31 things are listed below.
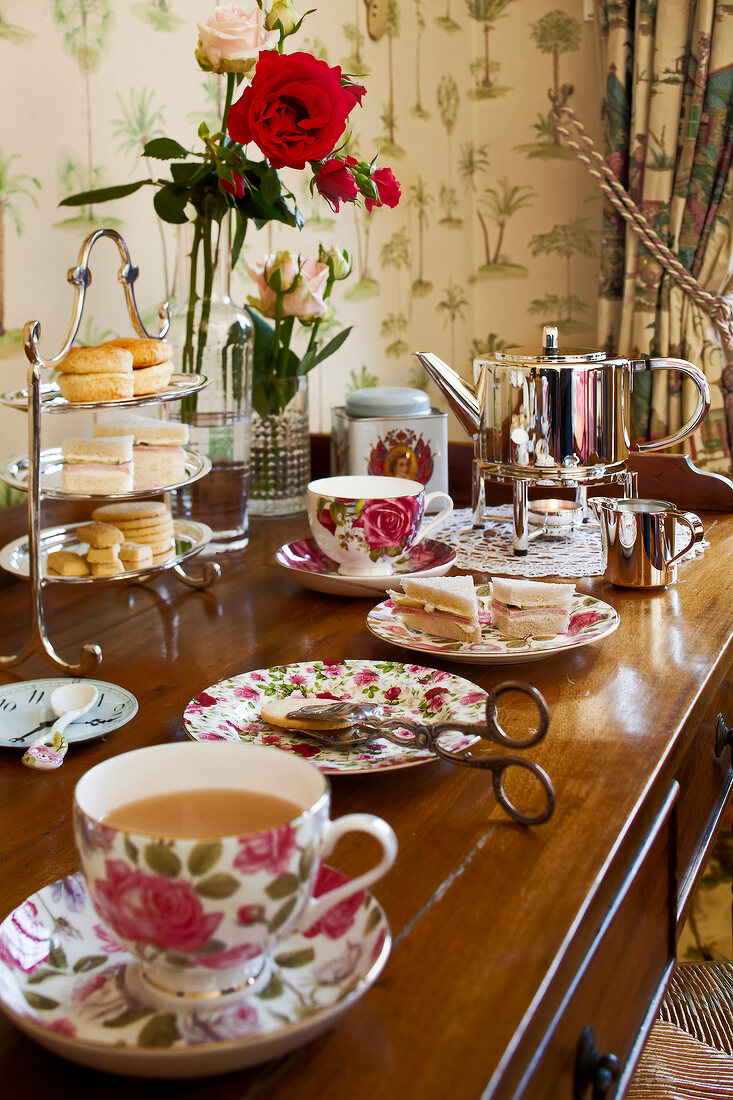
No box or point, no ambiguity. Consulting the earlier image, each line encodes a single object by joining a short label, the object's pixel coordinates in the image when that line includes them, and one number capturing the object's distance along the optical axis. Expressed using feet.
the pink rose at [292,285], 4.05
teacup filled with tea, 1.28
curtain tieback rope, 6.95
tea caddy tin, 4.35
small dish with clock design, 2.33
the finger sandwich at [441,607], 2.72
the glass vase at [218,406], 3.77
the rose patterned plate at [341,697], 2.12
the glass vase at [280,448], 4.23
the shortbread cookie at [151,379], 2.99
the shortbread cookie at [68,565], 2.96
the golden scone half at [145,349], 3.05
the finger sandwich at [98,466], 2.93
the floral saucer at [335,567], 3.29
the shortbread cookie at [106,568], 2.97
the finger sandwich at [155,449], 3.08
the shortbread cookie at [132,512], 3.14
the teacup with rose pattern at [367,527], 3.26
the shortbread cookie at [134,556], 3.05
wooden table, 1.36
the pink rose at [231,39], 3.49
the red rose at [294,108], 3.24
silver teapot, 3.59
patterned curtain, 6.82
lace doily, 3.62
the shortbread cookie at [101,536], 2.98
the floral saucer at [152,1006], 1.27
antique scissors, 1.89
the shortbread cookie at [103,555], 2.98
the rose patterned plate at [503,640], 2.62
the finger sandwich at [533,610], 2.76
